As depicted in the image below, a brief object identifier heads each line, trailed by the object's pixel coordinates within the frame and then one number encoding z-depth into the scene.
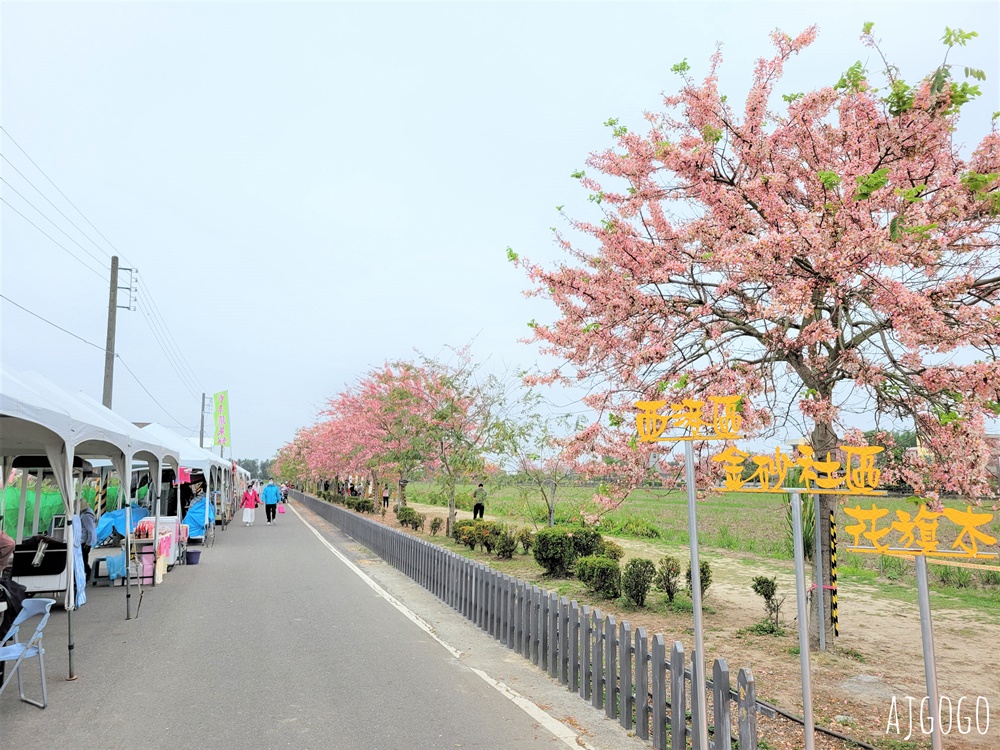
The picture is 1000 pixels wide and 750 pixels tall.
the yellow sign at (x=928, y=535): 3.54
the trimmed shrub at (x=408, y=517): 24.91
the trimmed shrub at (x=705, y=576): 10.84
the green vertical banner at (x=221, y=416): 51.84
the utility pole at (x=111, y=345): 23.39
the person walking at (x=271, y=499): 29.61
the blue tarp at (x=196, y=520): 19.76
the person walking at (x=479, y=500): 26.13
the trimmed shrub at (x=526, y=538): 16.64
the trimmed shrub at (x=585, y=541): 13.70
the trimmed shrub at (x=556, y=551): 13.60
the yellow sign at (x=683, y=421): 4.56
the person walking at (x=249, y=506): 29.30
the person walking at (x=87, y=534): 13.03
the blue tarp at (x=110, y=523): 15.99
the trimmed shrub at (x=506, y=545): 16.47
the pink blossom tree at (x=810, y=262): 6.66
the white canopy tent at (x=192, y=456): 18.04
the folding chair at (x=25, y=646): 5.68
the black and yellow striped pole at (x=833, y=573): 8.52
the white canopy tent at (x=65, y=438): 7.27
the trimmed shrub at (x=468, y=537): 18.23
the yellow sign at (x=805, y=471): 4.34
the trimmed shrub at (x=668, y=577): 10.92
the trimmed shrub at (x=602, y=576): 11.19
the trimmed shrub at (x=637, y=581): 10.72
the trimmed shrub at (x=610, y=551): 13.39
